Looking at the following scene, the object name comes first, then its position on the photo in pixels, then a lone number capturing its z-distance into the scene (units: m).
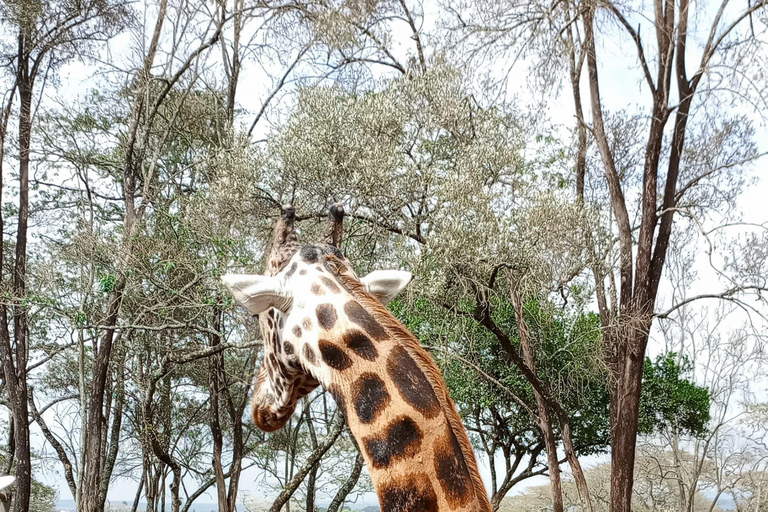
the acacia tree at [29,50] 9.65
